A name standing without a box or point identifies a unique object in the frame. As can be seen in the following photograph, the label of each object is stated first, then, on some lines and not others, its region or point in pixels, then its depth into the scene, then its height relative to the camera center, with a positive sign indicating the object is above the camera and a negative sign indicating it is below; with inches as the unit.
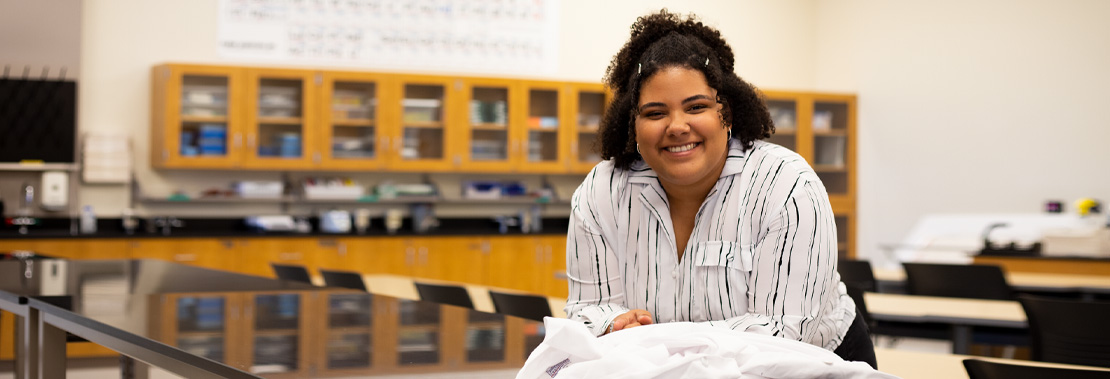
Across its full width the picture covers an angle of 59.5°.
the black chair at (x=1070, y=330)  108.7 -16.3
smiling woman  61.6 -2.3
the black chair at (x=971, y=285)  155.2 -17.2
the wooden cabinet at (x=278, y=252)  251.4 -20.1
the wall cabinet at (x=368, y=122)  256.7 +15.6
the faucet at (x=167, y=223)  260.2 -13.0
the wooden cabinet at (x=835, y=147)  317.1 +12.1
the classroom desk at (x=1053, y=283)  162.4 -17.1
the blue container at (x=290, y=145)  264.5 +8.5
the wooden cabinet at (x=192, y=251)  242.4 -19.3
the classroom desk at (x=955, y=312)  127.4 -17.4
